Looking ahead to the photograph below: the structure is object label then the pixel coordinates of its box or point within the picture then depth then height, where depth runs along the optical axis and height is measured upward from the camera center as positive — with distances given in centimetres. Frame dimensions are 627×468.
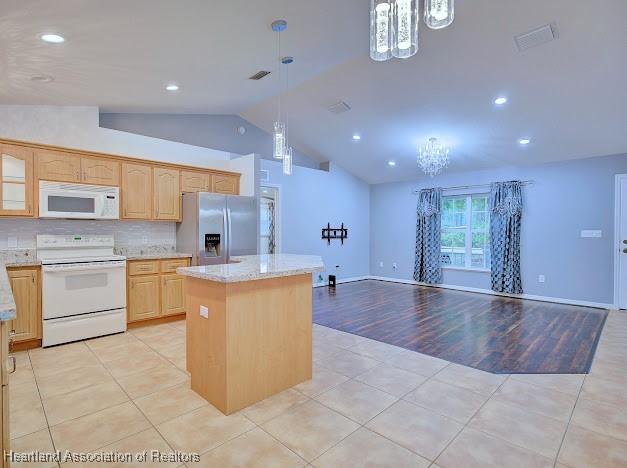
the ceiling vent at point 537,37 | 314 +188
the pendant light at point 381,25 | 153 +95
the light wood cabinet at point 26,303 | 334 -72
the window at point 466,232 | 673 -2
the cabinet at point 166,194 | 451 +51
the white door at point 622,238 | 520 -12
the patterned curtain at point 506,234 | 610 -6
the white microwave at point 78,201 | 366 +36
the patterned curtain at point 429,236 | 716 -12
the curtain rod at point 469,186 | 605 +89
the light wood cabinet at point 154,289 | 410 -73
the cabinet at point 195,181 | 478 +73
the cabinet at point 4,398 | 133 -67
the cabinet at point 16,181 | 345 +54
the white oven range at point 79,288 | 351 -62
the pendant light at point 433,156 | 560 +127
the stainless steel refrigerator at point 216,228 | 447 +5
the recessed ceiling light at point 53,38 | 237 +139
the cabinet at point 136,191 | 424 +52
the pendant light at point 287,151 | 329 +80
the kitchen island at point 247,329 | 229 -72
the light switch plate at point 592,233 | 539 -4
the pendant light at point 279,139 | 306 +85
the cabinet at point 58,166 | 365 +74
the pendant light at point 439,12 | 142 +94
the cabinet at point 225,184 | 509 +74
